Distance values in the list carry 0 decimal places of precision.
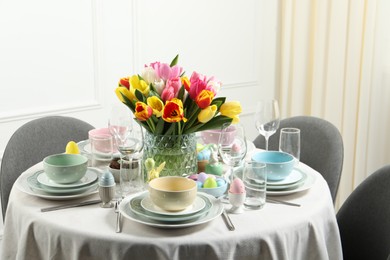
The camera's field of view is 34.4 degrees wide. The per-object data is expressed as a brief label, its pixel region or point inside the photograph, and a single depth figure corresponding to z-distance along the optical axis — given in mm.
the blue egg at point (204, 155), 2217
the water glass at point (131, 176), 1958
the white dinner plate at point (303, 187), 2012
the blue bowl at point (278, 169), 2061
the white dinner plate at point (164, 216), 1753
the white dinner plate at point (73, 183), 1994
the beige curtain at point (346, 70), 3572
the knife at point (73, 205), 1894
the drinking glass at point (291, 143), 2211
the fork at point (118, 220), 1752
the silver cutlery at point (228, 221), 1769
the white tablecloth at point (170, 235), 1702
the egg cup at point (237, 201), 1871
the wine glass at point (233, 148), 2033
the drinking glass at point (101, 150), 2273
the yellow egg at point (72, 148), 2270
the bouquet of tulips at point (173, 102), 1983
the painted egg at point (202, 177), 2033
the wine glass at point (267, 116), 2289
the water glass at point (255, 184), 1917
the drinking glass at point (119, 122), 2121
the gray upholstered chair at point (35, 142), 2553
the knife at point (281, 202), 1952
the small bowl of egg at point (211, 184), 1981
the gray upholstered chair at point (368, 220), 2105
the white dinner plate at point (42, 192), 1957
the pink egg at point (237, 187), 1873
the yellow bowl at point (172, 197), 1754
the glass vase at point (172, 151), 2064
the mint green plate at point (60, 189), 1971
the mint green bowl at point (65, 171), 1987
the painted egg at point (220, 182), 2020
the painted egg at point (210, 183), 1997
